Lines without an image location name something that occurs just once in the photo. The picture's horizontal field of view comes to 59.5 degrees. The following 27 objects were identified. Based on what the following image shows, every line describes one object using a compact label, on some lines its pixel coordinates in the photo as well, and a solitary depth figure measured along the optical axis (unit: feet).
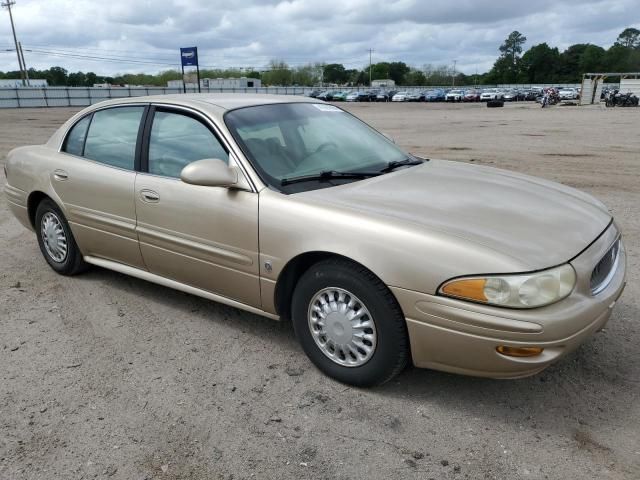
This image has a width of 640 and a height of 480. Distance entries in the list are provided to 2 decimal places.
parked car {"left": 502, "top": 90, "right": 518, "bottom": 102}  196.44
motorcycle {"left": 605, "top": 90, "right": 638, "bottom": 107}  130.82
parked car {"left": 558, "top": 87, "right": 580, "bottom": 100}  179.22
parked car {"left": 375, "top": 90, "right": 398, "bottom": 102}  214.07
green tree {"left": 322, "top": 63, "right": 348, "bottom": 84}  485.56
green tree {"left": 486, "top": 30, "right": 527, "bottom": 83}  444.14
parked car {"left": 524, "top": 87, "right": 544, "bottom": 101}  202.08
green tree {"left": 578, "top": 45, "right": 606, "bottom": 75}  412.36
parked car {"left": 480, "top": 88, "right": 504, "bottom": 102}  191.93
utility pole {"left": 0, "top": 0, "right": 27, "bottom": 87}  213.25
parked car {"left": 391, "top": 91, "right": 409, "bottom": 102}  205.33
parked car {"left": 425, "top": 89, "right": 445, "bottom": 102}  213.46
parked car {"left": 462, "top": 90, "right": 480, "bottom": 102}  207.41
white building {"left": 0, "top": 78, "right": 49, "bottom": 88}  263.08
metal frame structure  152.46
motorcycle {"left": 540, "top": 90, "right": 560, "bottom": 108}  139.07
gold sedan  8.45
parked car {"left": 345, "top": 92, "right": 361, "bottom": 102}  207.15
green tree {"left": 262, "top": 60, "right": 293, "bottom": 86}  428.56
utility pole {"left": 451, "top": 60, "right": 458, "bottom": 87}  463.42
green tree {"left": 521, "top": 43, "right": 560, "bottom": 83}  426.43
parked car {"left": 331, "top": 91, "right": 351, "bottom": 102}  206.69
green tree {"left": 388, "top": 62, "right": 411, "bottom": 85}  484.79
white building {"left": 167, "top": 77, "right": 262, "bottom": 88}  239.75
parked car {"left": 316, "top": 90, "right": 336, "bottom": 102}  203.07
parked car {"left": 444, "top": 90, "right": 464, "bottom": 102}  209.05
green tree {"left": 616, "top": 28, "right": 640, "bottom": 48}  451.12
